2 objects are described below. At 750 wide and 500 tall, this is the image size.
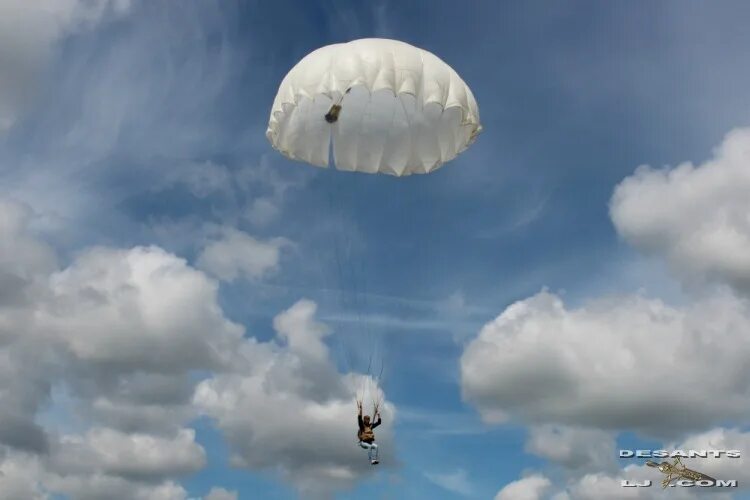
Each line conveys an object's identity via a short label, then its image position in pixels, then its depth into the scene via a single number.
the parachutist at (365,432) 46.09
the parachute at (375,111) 44.75
